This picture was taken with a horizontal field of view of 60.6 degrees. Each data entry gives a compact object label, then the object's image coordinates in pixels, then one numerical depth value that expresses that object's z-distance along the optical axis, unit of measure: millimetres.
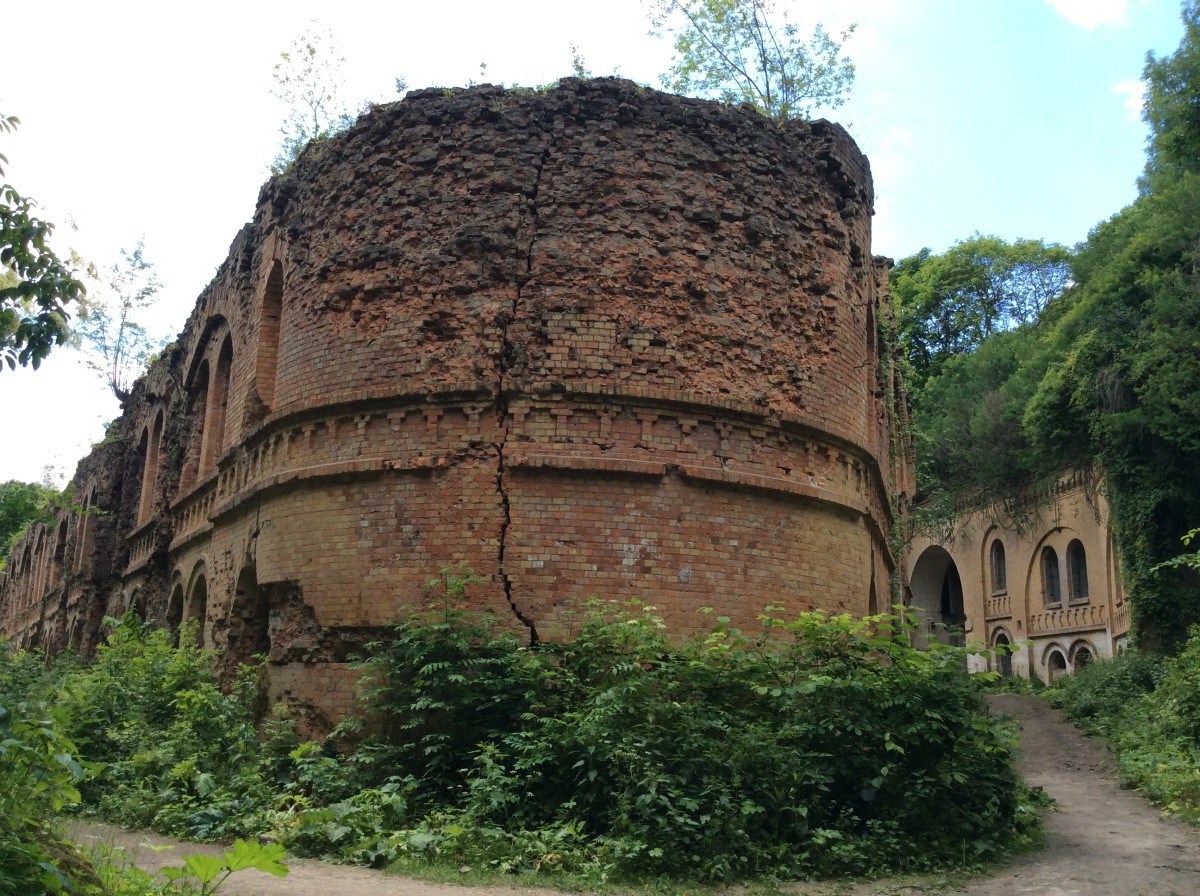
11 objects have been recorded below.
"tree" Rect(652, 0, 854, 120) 20641
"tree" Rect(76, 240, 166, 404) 26953
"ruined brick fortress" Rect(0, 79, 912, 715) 9758
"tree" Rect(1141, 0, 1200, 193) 21797
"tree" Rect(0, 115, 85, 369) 5215
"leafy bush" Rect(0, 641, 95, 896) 4059
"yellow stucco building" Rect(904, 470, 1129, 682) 25562
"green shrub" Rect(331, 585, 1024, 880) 7156
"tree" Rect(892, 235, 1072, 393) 38312
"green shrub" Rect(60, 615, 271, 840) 8289
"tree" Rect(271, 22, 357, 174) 14104
